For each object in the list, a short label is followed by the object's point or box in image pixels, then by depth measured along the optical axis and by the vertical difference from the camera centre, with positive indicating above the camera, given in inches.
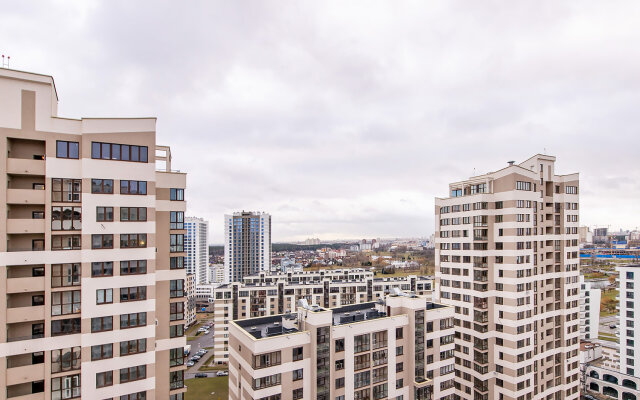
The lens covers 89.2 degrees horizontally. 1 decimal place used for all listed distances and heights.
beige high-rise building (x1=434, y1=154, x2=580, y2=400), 1802.4 -412.1
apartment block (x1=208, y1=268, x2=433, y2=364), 3422.7 -883.1
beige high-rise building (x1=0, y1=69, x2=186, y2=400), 898.7 -106.9
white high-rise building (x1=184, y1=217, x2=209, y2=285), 7047.2 -762.9
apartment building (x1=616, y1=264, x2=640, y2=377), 2605.8 -860.9
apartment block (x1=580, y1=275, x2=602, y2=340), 3442.4 -1063.6
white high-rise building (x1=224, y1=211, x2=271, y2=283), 6919.3 -700.3
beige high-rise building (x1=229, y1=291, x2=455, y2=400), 1358.3 -650.9
